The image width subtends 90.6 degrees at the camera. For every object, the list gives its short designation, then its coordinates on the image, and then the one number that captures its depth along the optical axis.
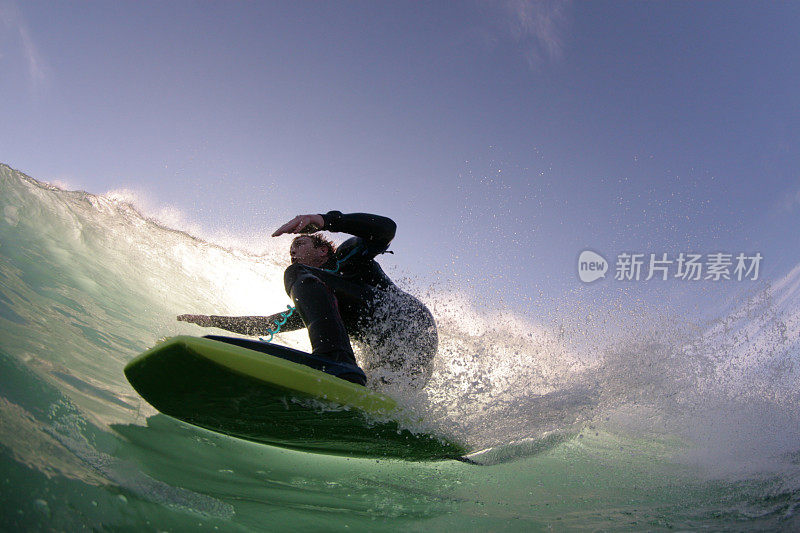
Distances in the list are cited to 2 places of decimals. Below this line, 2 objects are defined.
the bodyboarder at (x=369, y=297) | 2.57
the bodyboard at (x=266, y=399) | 1.90
